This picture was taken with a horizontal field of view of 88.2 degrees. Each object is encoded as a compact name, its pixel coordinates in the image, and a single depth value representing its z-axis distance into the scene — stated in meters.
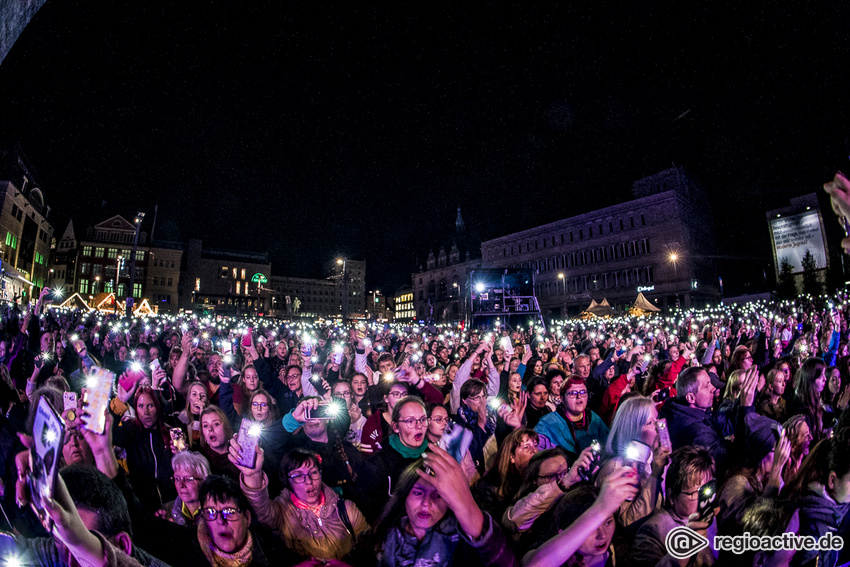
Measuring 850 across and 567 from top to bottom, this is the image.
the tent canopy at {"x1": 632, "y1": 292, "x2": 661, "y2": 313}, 33.19
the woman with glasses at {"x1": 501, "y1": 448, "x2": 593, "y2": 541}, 2.91
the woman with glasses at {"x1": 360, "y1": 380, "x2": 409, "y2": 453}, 4.71
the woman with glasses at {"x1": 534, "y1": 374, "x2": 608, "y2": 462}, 4.65
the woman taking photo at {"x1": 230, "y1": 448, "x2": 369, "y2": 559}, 3.04
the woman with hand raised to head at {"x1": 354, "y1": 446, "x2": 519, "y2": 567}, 2.16
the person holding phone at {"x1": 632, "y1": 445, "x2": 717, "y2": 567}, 2.67
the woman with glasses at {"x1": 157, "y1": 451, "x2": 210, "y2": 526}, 3.40
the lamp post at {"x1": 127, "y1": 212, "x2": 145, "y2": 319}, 19.69
